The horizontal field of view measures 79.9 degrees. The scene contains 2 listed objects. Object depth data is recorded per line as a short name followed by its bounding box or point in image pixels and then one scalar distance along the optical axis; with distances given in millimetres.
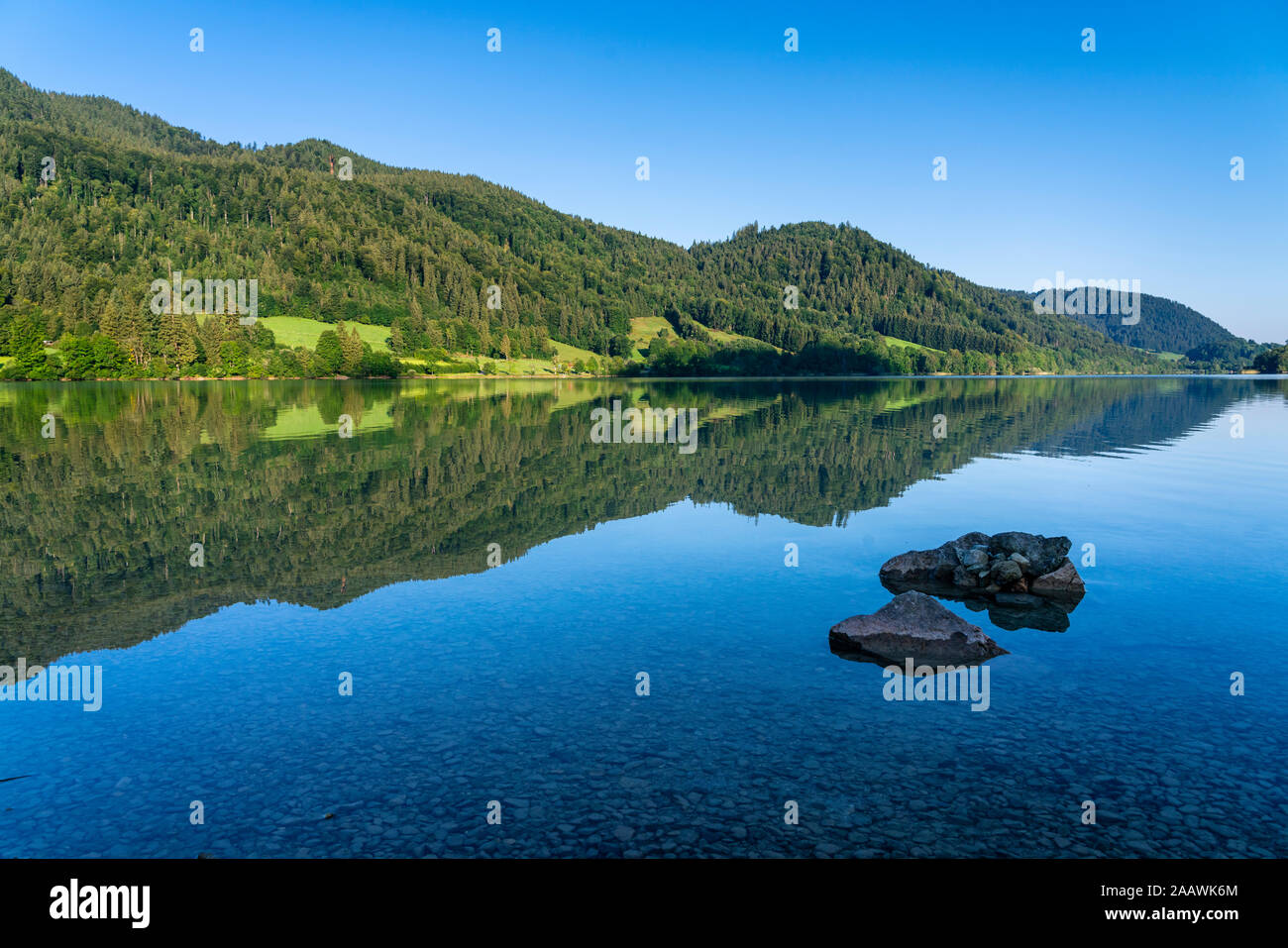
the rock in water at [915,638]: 17406
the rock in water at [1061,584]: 22516
